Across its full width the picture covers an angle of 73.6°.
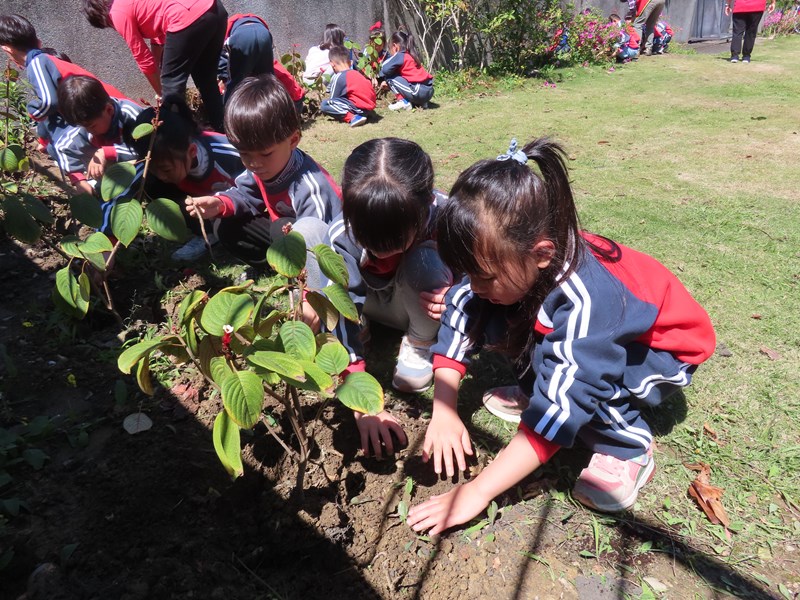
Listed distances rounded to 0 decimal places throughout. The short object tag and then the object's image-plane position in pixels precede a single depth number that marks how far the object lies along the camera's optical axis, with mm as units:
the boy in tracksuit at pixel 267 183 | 2246
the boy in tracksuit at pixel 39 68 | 3795
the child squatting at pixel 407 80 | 6598
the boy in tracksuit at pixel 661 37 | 11570
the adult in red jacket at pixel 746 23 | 9227
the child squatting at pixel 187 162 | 2725
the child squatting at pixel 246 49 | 4398
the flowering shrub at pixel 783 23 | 15062
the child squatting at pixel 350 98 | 6062
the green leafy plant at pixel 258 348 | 1067
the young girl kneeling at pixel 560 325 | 1368
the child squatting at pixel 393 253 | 1732
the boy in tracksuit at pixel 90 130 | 3324
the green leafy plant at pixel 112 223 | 1750
